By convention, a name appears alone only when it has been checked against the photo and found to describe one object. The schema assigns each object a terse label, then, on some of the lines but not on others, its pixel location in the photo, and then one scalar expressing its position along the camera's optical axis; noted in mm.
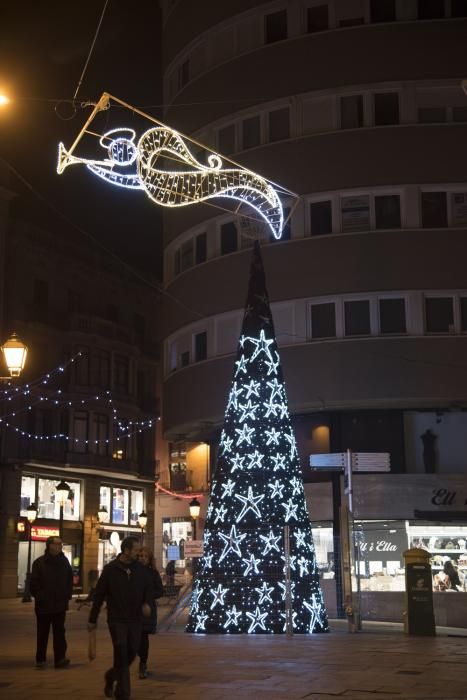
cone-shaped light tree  18719
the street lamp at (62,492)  36000
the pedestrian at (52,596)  13859
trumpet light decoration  17109
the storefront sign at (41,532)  50166
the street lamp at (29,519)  38531
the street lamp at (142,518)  46219
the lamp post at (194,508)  32312
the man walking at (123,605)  10560
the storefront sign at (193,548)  22641
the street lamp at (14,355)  18344
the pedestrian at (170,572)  37188
